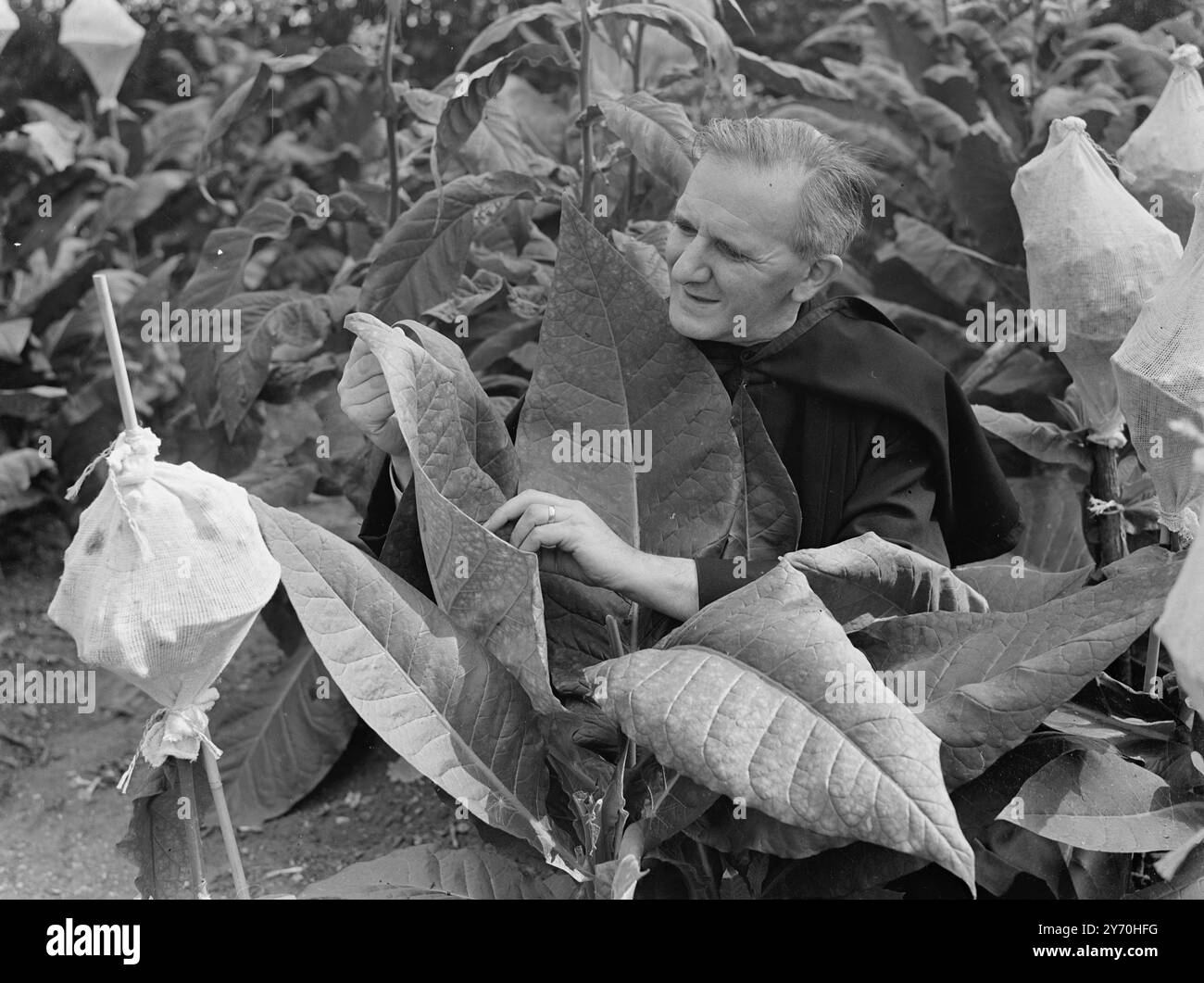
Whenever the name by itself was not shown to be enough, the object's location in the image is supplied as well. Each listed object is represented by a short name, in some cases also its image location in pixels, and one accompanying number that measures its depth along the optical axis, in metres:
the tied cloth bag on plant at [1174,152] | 2.16
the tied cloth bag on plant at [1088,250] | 1.86
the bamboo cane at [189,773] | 1.36
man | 1.79
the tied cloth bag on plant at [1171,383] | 1.61
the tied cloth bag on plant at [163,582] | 1.37
